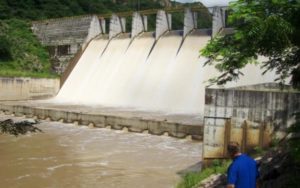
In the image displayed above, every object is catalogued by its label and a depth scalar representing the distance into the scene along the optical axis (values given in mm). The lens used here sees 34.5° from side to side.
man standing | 3920
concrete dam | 19781
